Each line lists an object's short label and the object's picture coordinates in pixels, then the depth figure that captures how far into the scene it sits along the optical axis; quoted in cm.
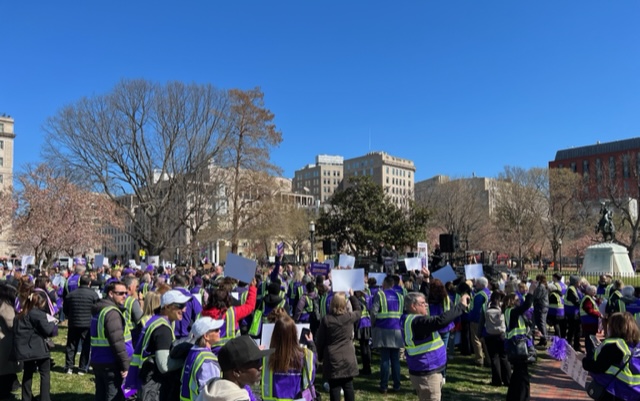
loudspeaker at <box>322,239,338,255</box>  2949
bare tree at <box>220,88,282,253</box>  4194
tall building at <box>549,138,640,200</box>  5213
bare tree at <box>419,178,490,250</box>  5862
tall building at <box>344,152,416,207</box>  15575
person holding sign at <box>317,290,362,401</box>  650
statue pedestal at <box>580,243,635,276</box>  3109
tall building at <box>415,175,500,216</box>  6012
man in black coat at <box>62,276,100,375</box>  999
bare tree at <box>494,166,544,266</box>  5581
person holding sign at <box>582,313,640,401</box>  513
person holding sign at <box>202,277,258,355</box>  645
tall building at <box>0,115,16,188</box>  10425
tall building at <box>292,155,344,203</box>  18062
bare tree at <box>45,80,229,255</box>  3500
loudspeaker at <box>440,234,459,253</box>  2416
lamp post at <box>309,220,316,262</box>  3279
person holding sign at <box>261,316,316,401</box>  466
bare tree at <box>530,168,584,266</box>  5431
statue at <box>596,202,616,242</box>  3534
